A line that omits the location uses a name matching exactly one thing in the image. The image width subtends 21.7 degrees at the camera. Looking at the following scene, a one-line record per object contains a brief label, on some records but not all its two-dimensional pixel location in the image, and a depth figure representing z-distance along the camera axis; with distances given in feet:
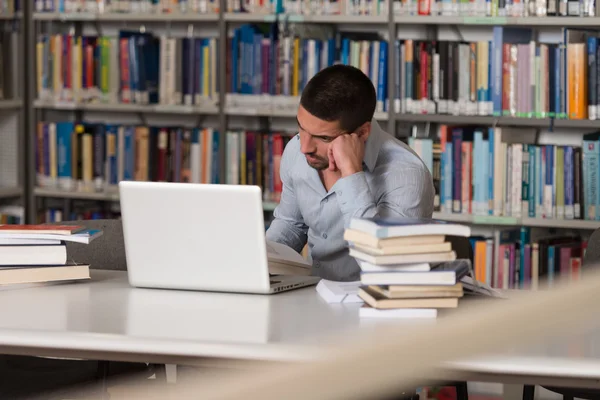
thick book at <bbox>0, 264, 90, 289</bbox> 10.15
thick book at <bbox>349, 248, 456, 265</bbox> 9.13
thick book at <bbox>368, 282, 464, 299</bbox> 9.14
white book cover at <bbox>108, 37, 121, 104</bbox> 16.81
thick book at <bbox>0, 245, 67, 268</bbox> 10.18
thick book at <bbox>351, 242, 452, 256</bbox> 9.13
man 10.76
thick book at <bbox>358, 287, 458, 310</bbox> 9.13
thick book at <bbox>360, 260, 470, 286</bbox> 9.12
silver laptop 9.61
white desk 8.44
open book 10.28
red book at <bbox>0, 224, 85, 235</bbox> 10.21
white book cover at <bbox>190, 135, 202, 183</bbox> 16.47
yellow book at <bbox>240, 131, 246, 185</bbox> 16.22
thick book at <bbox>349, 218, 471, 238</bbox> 9.13
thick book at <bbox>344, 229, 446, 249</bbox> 9.14
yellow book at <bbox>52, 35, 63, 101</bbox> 17.07
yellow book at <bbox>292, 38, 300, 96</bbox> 15.80
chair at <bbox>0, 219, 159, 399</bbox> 10.57
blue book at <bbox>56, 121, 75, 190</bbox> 17.15
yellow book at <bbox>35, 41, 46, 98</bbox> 17.20
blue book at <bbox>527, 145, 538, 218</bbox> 14.87
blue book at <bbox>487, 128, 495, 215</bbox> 14.99
